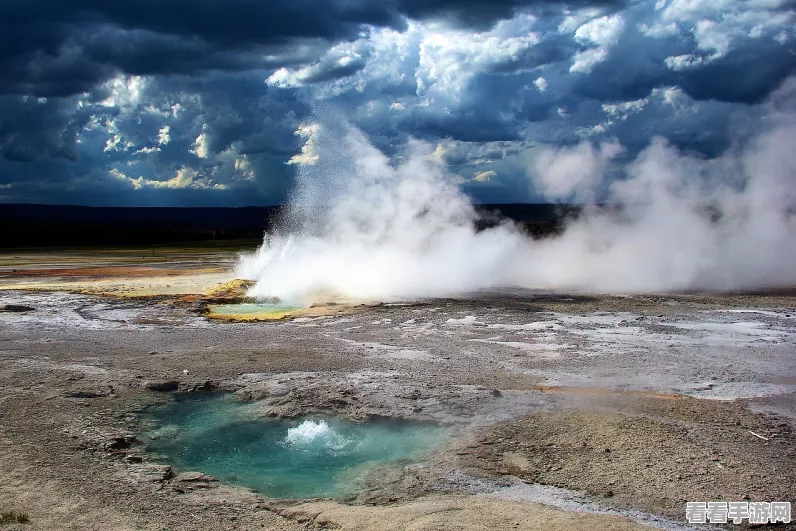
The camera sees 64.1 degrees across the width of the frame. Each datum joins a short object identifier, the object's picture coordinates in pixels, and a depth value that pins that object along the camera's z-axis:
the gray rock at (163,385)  9.31
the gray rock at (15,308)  17.56
